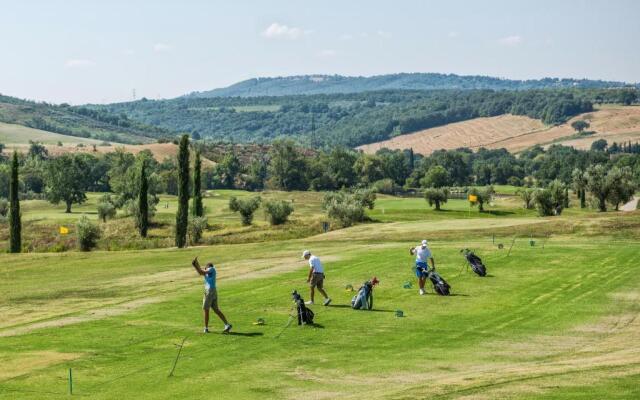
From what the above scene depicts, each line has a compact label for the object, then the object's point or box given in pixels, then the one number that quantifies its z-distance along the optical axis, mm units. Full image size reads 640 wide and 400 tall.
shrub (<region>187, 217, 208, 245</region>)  91625
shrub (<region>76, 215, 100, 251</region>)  86125
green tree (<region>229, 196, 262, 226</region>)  115188
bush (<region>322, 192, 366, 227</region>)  103438
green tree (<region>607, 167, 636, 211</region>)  114562
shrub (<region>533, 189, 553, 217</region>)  111500
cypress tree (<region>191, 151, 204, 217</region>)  103938
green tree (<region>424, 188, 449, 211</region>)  143000
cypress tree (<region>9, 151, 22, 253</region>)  86812
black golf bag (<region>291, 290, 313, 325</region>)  33969
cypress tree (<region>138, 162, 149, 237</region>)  93562
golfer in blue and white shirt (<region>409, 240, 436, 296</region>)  40688
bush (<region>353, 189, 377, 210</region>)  133375
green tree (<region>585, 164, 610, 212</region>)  115500
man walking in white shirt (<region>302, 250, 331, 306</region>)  37531
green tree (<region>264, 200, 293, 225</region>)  109562
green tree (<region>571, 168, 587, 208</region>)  123938
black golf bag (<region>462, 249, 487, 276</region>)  45906
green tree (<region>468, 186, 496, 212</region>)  139875
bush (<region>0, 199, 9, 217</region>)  135350
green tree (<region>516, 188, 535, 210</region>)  140175
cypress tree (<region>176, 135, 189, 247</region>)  85500
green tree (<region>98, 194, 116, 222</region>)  125500
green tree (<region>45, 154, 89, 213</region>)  148125
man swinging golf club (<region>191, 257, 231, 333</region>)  32906
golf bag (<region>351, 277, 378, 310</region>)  37281
